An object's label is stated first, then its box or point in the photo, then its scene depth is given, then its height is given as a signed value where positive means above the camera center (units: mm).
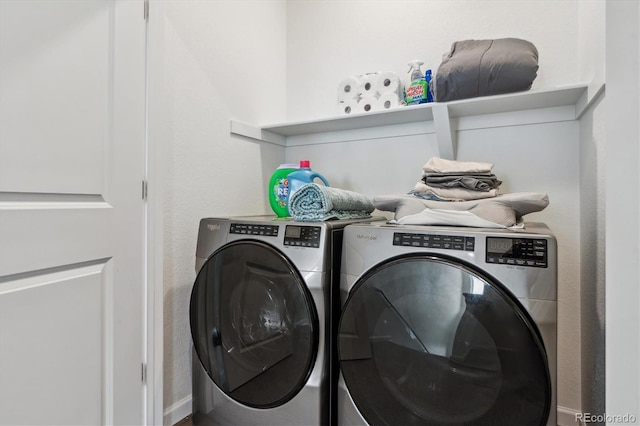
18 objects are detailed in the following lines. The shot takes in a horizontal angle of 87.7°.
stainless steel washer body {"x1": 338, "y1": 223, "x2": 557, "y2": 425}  880 -326
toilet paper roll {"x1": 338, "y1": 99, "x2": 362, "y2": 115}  1844 +595
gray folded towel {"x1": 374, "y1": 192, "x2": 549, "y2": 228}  1110 +10
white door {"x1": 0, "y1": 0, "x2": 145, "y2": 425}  980 -2
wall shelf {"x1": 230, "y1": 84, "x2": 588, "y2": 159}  1381 +493
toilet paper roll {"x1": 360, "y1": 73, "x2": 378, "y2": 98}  1798 +700
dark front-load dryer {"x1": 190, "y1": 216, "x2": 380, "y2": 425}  1174 -411
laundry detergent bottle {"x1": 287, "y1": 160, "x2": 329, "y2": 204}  1639 +171
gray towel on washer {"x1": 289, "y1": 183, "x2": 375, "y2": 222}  1331 +38
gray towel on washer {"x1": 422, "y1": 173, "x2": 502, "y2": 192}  1271 +130
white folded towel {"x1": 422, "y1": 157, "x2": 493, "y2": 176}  1319 +191
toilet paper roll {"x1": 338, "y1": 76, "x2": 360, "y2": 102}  1855 +701
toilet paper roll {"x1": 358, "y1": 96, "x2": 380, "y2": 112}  1782 +589
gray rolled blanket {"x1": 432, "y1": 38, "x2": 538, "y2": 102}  1307 +588
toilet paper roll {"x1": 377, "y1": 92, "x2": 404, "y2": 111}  1736 +589
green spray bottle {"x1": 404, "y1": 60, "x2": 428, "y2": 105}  1605 +613
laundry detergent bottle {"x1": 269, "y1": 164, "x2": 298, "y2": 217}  1693 +118
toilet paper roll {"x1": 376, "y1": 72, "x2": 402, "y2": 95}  1752 +692
